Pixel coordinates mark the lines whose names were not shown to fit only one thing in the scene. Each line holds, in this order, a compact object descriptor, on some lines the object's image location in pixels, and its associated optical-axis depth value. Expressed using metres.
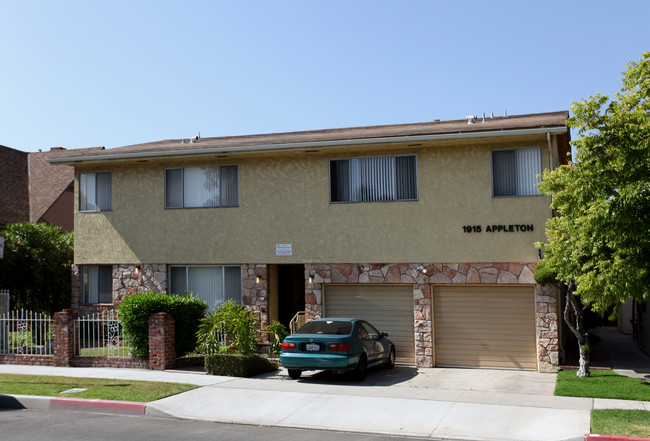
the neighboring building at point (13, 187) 27.19
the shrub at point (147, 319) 15.77
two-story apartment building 15.65
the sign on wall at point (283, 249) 17.53
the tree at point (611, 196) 11.05
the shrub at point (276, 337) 16.31
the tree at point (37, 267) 20.78
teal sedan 13.45
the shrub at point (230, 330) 15.20
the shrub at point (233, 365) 14.66
